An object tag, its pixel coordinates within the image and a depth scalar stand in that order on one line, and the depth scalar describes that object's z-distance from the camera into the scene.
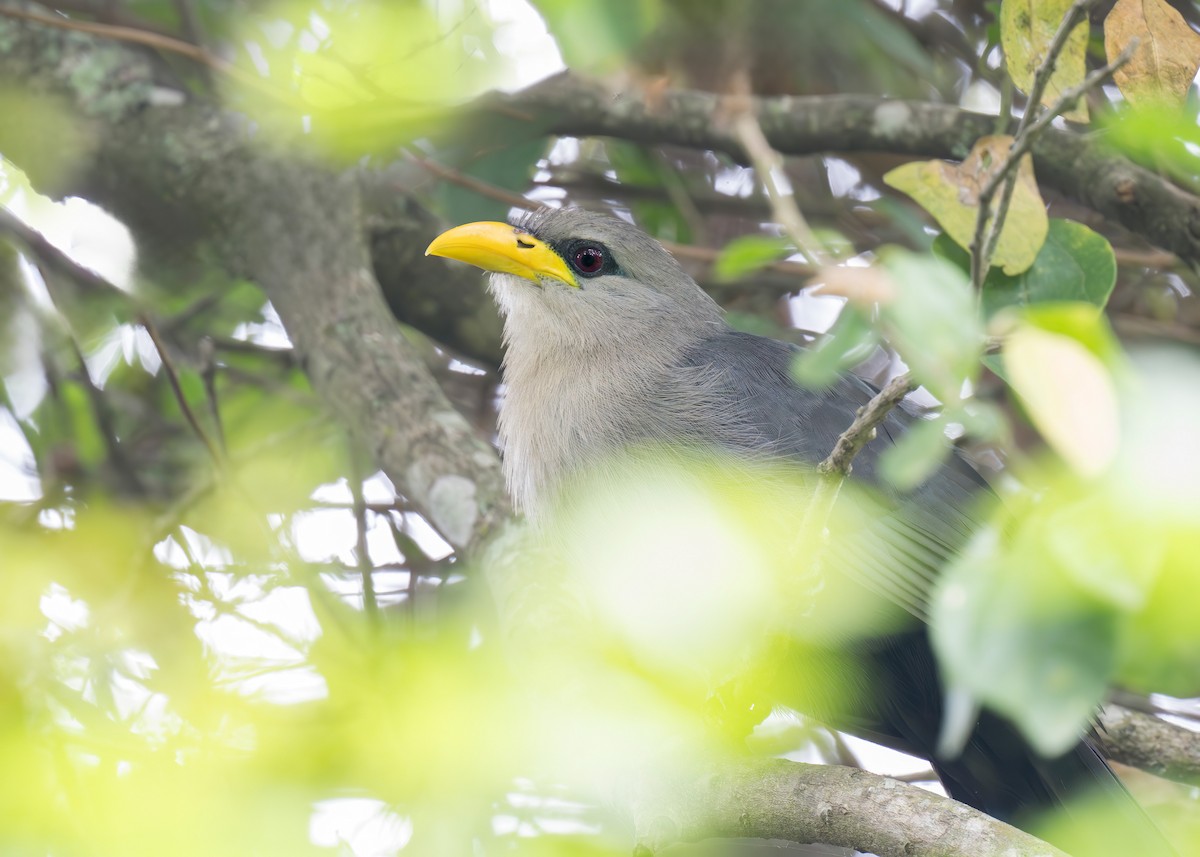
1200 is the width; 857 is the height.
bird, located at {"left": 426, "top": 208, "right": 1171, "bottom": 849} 6.18
